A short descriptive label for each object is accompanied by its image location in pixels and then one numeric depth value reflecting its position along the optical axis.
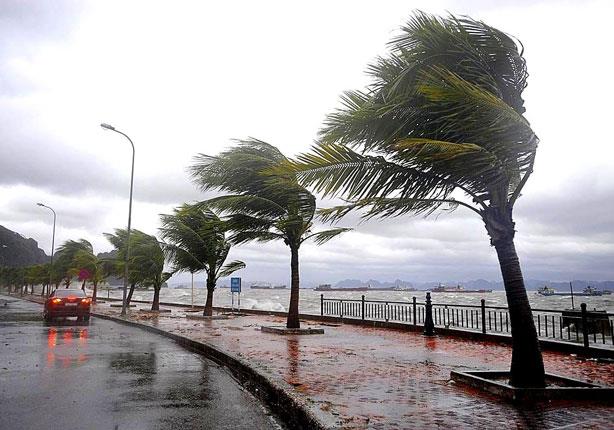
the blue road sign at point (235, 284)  28.77
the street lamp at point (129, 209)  25.81
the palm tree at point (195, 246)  25.20
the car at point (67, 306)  24.00
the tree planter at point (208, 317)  24.78
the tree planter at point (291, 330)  16.78
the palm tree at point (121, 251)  30.94
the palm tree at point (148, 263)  30.25
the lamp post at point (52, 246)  51.41
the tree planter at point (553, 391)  6.79
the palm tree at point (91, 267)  42.09
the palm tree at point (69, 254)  46.64
